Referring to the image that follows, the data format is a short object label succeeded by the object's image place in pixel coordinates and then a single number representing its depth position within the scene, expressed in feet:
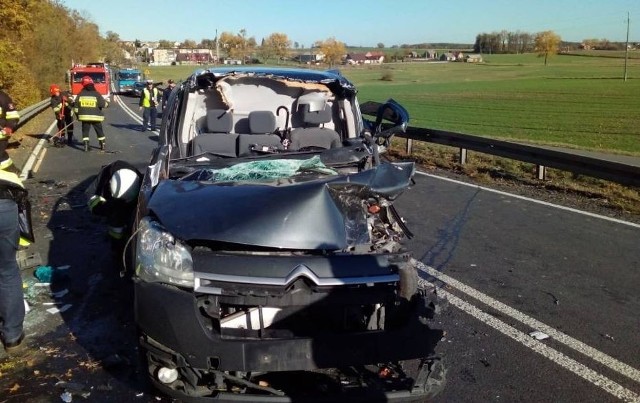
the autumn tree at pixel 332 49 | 463.83
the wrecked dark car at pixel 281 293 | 9.93
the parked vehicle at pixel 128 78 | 170.71
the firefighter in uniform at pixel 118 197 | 17.89
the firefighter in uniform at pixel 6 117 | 19.19
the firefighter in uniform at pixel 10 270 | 14.11
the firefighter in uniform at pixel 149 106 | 71.26
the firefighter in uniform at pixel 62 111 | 60.64
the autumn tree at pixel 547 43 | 436.76
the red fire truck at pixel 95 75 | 129.79
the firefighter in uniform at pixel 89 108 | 52.13
